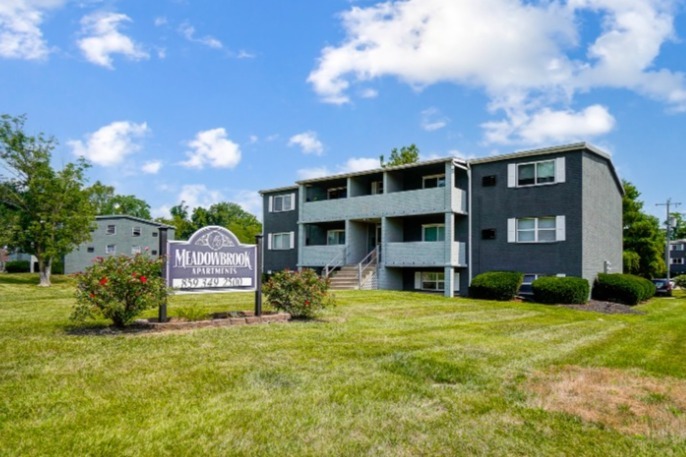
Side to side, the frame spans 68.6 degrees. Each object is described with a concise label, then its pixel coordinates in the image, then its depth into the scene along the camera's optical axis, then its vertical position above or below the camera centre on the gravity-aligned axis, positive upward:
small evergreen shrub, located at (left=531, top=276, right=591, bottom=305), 19.58 -1.40
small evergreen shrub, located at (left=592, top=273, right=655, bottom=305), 21.77 -1.49
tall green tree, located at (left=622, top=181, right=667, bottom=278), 42.88 +1.53
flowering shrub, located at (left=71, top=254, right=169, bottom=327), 8.77 -0.70
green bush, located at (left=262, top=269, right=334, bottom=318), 11.24 -0.92
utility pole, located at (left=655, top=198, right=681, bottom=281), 43.03 +3.59
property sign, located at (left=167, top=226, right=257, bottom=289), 9.95 -0.22
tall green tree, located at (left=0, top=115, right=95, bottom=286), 32.94 +3.30
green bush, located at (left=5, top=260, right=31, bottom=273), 49.62 -1.72
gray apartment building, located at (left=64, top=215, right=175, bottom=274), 47.97 +0.90
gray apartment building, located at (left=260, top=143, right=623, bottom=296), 21.70 +1.67
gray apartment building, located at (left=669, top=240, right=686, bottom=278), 76.56 -0.27
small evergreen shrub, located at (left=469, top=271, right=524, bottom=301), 20.94 -1.30
